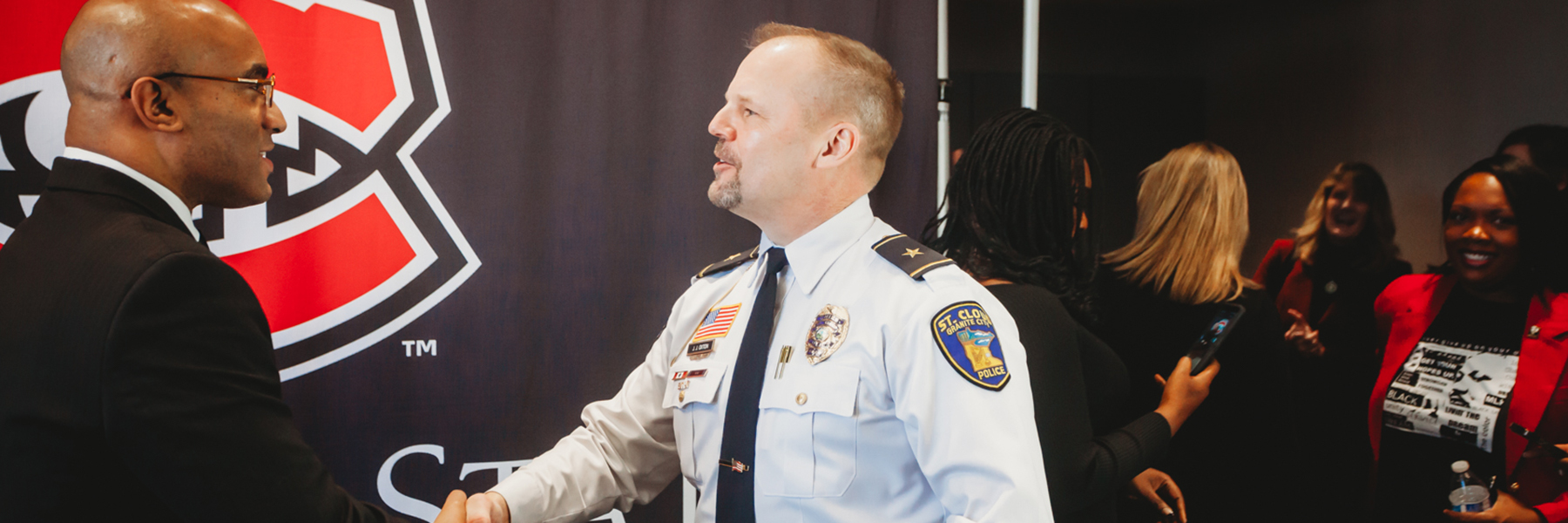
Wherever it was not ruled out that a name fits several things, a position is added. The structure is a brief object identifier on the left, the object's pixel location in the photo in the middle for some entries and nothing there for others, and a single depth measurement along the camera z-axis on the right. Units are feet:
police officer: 3.61
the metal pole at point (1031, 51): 7.59
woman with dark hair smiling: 6.41
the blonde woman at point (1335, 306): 9.27
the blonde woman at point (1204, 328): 6.68
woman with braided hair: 4.63
